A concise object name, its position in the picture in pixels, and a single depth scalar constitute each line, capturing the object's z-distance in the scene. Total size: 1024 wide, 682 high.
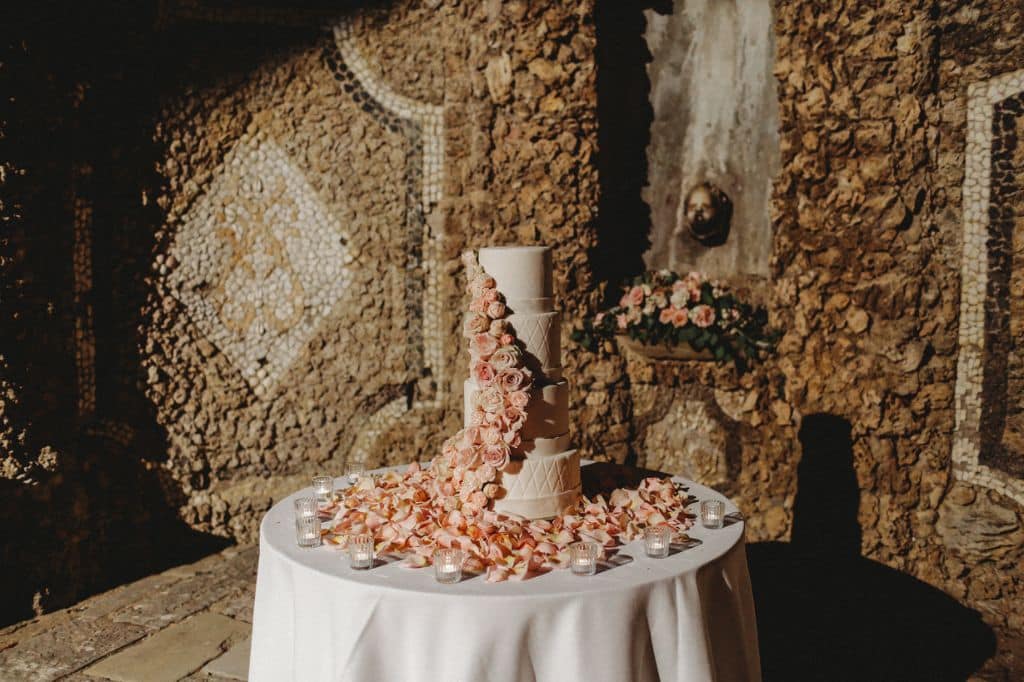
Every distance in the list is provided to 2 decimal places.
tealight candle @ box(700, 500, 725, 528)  2.77
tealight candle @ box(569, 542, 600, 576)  2.38
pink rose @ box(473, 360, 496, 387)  2.76
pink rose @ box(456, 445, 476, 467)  2.76
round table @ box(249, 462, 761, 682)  2.22
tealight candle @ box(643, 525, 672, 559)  2.51
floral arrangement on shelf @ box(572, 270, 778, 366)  5.12
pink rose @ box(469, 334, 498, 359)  2.77
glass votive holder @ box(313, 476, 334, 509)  3.17
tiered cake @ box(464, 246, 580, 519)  2.82
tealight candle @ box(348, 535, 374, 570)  2.44
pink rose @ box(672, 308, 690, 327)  5.14
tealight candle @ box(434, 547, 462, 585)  2.34
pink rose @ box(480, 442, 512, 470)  2.73
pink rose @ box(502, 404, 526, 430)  2.73
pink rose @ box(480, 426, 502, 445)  2.72
